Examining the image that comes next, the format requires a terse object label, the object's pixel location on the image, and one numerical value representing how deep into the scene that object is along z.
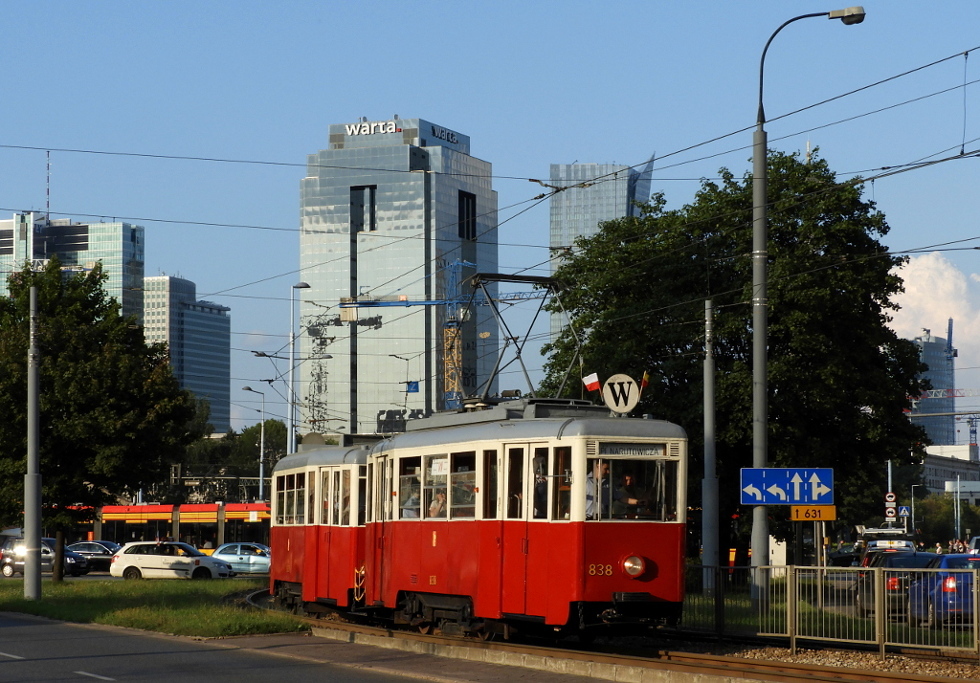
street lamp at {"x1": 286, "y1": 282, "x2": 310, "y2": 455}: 62.23
